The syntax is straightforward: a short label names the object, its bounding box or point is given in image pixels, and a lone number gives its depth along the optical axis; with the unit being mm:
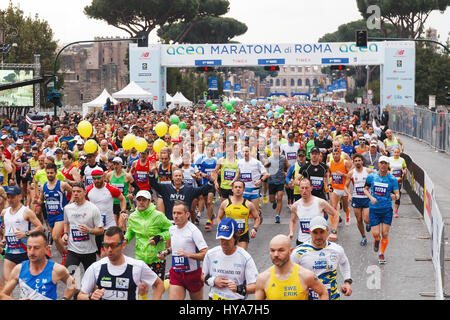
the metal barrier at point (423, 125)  31453
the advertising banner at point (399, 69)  44438
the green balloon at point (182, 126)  23844
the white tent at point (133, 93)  40438
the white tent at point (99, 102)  44000
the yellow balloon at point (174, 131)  20309
